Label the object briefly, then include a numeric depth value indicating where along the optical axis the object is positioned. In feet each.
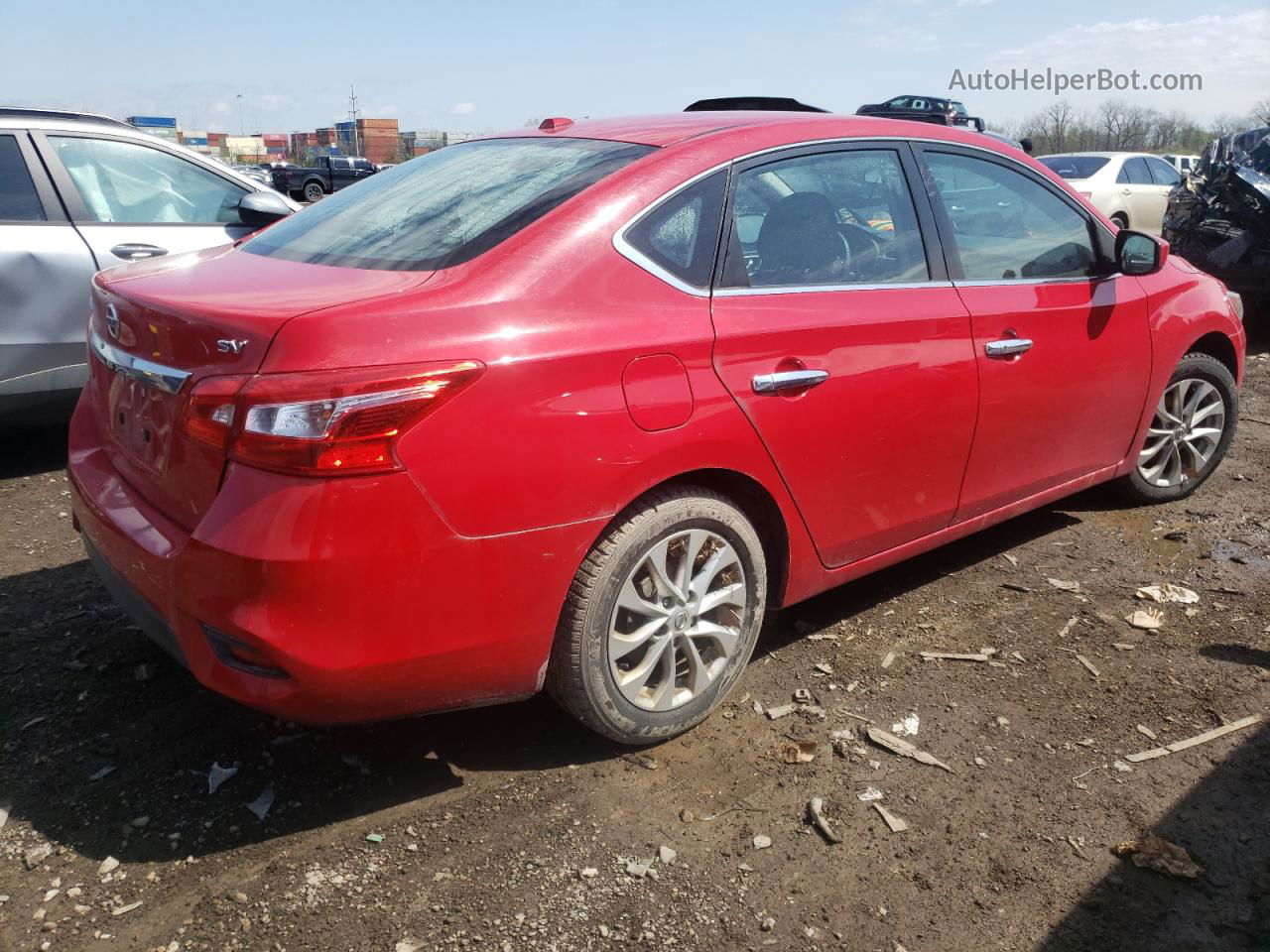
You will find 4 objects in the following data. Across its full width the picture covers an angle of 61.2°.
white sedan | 52.37
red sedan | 7.61
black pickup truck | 121.80
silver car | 16.44
